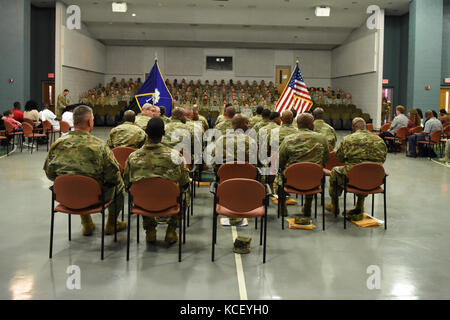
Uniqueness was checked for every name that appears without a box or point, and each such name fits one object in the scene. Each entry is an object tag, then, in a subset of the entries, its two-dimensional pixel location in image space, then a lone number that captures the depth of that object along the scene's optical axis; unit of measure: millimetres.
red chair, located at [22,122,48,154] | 10297
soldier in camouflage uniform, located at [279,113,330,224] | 4879
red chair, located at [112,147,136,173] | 5375
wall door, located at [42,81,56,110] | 19188
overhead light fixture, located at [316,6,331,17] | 16906
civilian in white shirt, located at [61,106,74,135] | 11578
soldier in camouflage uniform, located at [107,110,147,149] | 5773
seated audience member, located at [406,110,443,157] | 10648
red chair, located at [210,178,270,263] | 3664
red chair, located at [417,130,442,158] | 10344
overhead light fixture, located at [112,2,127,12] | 16609
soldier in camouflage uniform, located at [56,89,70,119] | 15484
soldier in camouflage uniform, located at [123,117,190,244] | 3805
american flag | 8664
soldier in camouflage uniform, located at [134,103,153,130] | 6650
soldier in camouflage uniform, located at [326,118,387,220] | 4969
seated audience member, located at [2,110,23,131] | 10517
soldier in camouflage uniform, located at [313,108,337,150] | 6750
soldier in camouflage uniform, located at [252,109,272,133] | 6824
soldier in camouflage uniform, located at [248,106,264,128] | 8286
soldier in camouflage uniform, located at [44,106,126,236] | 3885
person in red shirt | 11555
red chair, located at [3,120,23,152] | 10234
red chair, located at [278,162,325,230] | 4566
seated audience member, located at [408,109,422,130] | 11953
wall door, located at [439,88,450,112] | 17344
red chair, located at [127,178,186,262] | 3602
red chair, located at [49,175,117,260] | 3652
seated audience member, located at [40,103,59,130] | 11750
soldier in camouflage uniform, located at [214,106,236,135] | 7035
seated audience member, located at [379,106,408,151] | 11366
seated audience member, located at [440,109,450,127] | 11602
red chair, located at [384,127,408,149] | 11344
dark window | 23141
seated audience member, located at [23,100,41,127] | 11742
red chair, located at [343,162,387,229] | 4656
